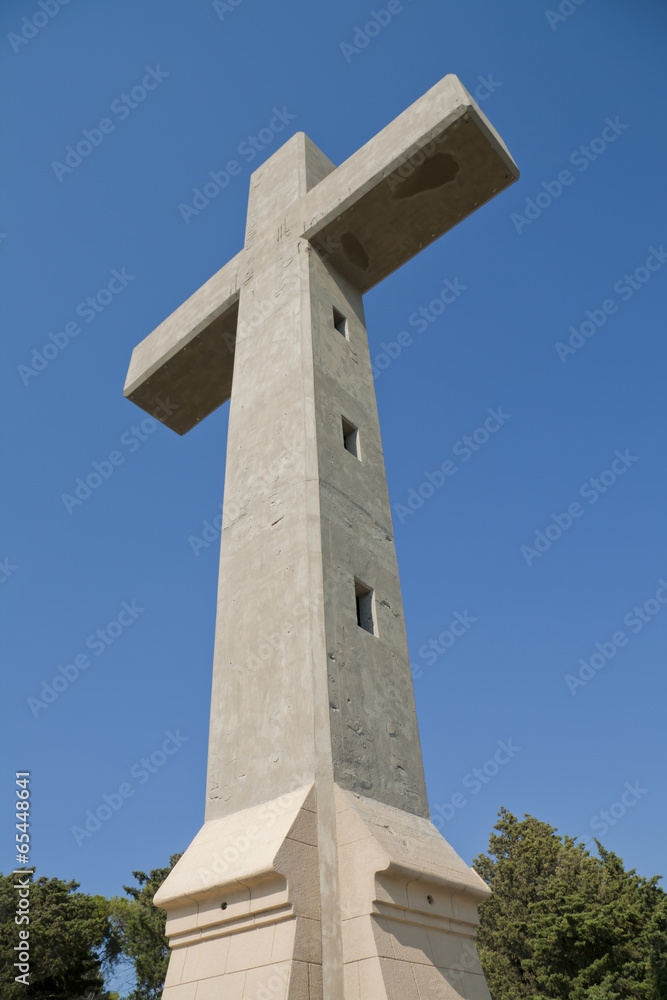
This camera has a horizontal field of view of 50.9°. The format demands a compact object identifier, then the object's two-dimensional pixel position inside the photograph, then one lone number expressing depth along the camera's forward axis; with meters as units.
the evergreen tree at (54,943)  26.55
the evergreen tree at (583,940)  21.20
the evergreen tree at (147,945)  31.30
